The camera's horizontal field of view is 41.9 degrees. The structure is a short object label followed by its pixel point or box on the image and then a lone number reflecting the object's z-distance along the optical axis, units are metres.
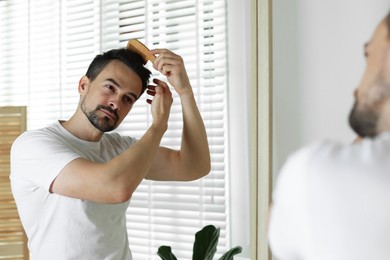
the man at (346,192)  0.48
